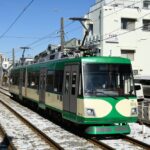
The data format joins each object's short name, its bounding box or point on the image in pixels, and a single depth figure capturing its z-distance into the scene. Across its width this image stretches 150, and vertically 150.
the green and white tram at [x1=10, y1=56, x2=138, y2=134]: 15.64
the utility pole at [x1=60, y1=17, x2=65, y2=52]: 38.28
